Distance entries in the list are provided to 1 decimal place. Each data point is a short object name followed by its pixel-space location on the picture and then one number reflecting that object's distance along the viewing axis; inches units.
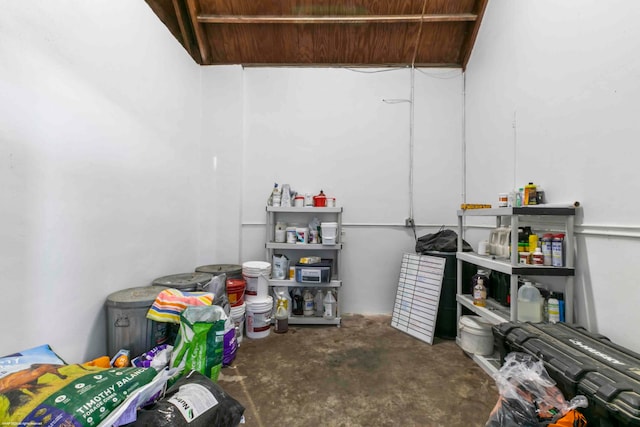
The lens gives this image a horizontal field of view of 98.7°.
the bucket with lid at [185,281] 84.3
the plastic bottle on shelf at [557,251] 68.6
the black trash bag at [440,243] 105.8
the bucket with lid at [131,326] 69.9
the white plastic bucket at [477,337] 85.0
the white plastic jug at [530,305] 72.2
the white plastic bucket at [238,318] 95.7
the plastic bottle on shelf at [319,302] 117.4
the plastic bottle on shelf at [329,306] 112.3
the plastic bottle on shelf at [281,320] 105.3
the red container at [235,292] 97.2
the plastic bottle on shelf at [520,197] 82.5
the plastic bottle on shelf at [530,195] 79.3
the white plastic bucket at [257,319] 100.7
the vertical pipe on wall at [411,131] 126.2
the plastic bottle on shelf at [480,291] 85.9
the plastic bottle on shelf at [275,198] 118.0
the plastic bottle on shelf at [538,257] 70.4
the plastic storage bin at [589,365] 38.0
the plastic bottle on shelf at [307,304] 114.1
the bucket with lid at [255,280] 103.3
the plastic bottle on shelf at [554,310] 68.8
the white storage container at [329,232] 111.3
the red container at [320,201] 117.0
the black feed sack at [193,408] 42.1
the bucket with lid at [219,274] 88.4
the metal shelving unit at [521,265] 68.0
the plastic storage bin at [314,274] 108.4
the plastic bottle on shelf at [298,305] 115.3
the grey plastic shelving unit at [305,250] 111.5
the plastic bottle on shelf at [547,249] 70.4
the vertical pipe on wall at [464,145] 124.8
